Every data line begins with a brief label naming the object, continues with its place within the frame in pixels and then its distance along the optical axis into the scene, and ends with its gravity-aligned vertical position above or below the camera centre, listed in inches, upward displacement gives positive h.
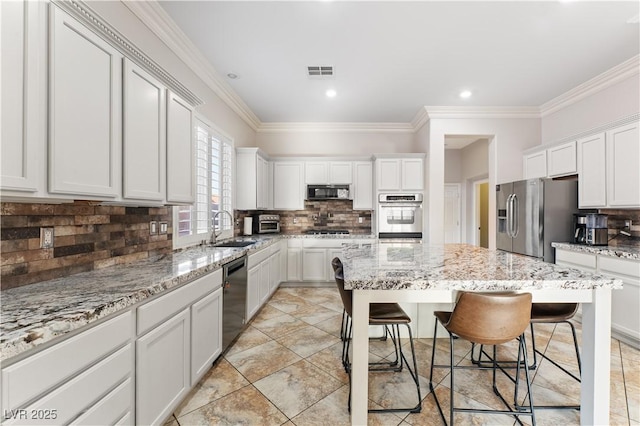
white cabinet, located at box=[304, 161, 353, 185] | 197.0 +28.9
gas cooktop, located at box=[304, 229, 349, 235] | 204.8 -14.0
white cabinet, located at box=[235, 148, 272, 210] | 170.2 +21.7
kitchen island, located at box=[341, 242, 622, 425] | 60.1 -18.8
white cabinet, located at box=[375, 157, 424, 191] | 187.2 +27.1
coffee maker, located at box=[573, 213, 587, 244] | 128.1 -7.8
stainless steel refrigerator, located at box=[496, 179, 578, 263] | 139.9 -0.4
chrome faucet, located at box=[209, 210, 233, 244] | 128.5 -9.1
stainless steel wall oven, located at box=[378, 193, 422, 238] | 186.2 -1.5
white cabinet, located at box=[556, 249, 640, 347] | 101.5 -31.8
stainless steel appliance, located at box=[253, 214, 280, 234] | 186.4 -8.0
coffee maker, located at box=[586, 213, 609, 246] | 122.3 -7.4
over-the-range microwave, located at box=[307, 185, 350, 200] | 193.9 +14.9
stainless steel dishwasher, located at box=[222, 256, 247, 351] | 92.7 -32.1
